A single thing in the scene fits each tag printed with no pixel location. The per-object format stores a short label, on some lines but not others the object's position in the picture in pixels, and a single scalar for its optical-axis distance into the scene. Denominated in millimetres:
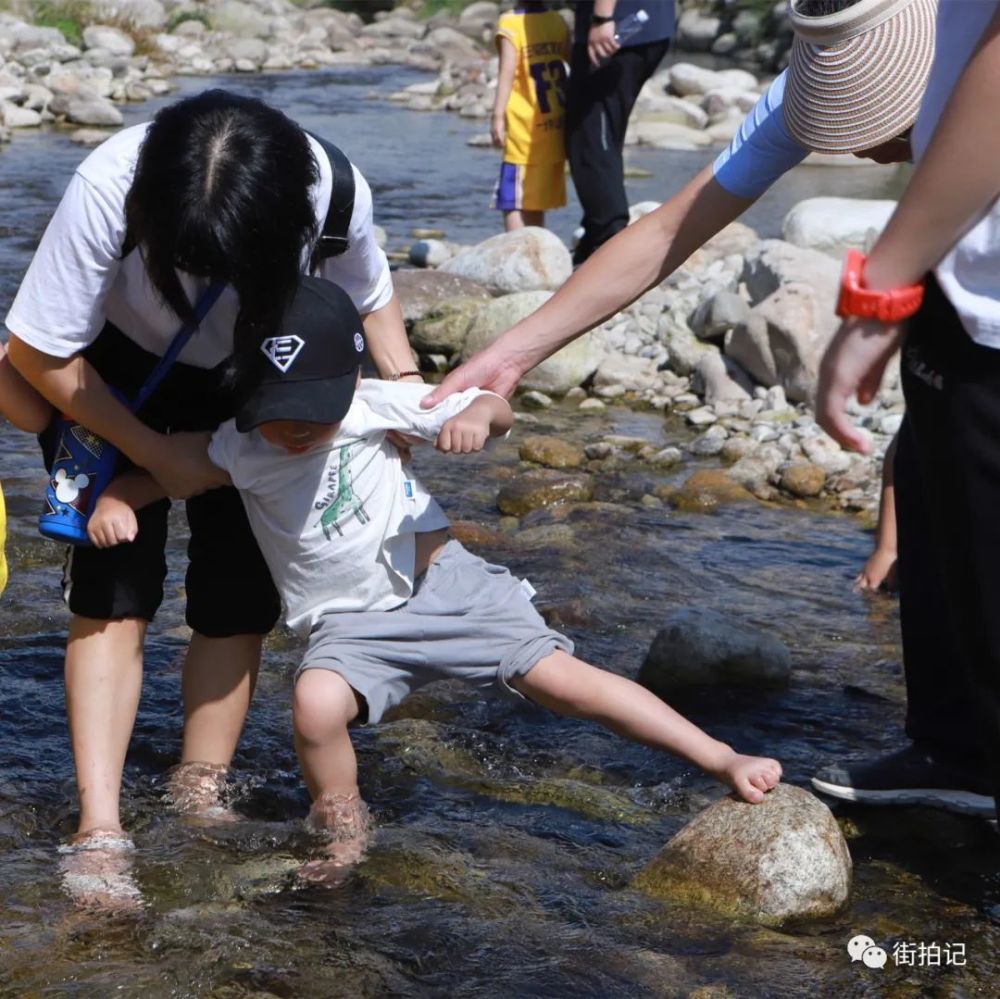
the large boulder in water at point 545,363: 7523
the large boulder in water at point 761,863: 2975
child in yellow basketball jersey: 8297
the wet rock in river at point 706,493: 5930
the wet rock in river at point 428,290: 7984
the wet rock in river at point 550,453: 6383
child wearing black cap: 2963
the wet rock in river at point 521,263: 8523
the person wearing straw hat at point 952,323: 1933
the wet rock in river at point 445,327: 7711
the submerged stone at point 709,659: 4125
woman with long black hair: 2576
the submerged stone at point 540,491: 5734
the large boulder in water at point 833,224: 9789
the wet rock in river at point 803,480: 6105
